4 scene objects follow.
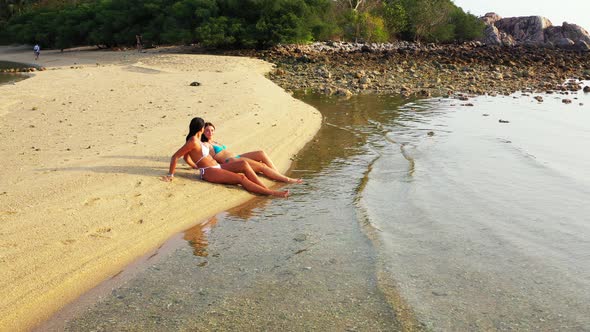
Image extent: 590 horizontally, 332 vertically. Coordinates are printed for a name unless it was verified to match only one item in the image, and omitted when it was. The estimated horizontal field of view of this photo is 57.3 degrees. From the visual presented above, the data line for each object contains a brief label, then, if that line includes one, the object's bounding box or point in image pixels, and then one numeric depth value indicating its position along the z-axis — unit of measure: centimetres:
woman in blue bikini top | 880
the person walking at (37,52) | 4412
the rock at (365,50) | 4064
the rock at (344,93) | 2081
